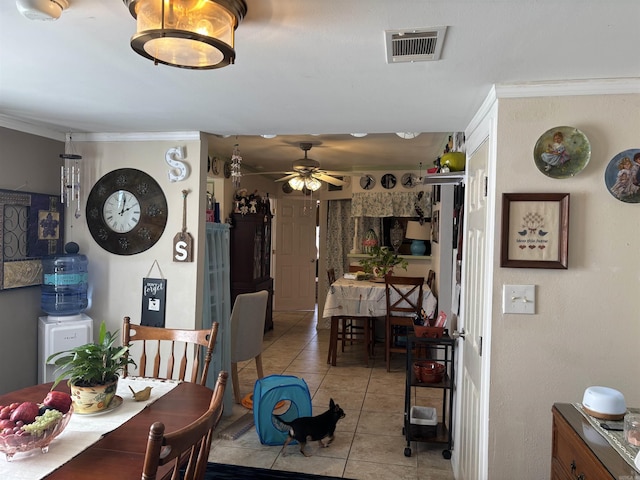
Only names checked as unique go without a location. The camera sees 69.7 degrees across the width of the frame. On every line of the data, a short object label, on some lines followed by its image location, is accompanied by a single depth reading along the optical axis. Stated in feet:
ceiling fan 16.69
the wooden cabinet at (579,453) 4.13
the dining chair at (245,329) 12.23
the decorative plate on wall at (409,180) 20.51
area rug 9.00
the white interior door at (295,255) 25.75
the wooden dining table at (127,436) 4.43
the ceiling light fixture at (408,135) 11.10
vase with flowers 18.35
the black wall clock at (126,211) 10.50
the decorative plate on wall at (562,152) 6.31
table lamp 19.94
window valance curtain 20.30
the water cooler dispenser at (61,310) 10.14
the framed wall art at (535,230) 6.35
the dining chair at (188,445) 3.38
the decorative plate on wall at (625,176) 6.21
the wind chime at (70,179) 10.72
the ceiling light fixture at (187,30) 3.88
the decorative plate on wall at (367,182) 21.01
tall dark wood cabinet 19.52
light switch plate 6.51
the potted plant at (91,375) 5.69
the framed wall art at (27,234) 9.51
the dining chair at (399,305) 15.92
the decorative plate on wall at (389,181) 20.80
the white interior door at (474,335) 7.06
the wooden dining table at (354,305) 16.56
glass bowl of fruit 4.46
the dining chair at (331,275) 18.72
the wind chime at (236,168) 11.02
